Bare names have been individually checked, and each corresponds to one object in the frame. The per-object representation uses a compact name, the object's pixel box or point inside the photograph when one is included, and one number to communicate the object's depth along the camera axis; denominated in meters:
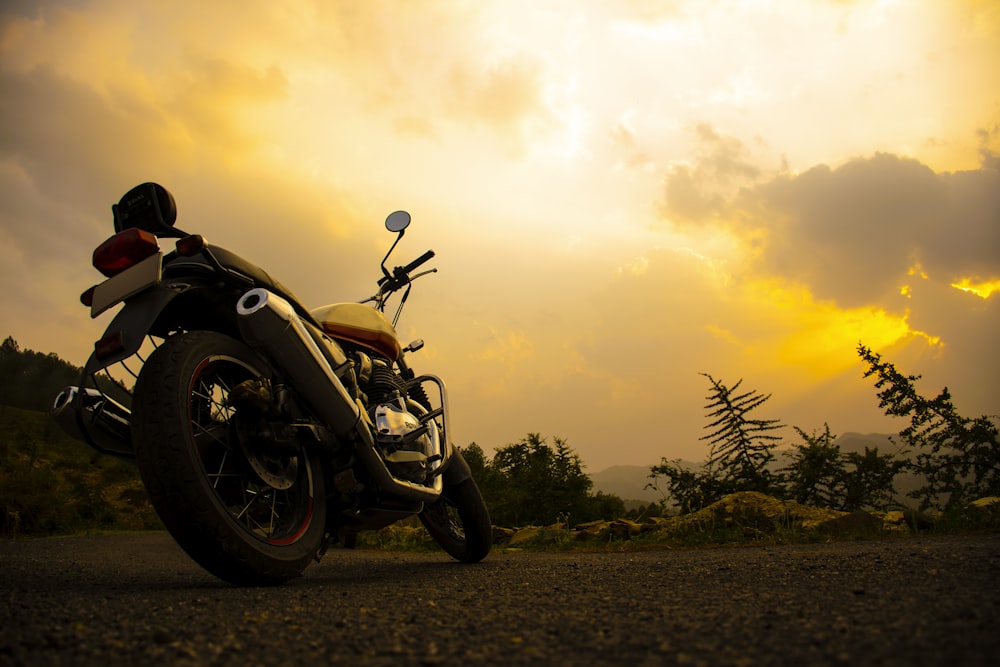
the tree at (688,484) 8.15
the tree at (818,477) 8.04
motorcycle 2.33
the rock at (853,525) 5.63
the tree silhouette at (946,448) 7.17
